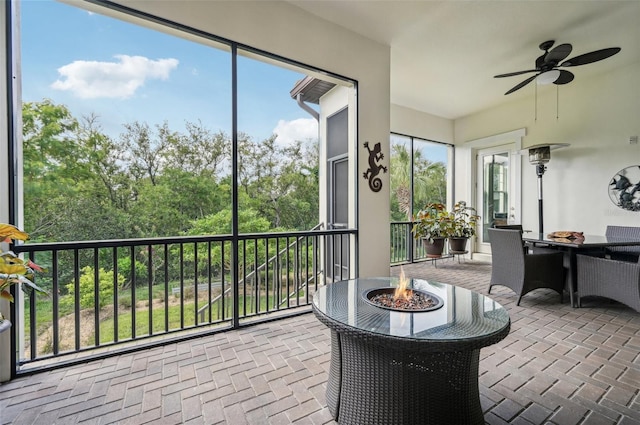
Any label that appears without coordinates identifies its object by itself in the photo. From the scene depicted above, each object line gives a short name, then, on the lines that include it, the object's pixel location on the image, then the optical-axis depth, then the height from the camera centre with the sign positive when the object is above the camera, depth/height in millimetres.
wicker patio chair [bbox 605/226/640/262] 3395 -512
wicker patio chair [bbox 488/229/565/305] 3234 -689
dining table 3055 -387
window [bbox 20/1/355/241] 3250 +1119
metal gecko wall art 3517 +527
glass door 5637 +424
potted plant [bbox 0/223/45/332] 1380 -294
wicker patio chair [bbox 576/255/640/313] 2732 -743
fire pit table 1184 -710
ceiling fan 2842 +1606
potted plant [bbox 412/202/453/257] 5203 -372
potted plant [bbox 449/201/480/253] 5328 -396
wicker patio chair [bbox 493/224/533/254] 3866 -260
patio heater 4496 +844
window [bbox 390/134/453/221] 6770 +871
